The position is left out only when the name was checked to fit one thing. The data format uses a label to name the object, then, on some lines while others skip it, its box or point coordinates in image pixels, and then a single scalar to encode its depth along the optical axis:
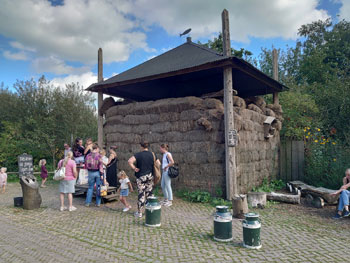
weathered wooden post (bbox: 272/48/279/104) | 13.14
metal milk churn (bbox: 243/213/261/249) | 4.69
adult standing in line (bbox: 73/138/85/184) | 9.94
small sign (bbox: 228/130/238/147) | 7.93
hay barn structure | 8.54
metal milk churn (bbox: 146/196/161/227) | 5.90
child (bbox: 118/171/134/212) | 7.05
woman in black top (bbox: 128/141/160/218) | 6.66
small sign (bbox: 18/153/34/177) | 12.99
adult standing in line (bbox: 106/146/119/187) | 9.88
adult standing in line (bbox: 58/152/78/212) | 7.43
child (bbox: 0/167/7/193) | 11.42
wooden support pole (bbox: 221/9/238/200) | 8.04
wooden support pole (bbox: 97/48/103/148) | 11.61
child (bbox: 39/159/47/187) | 12.52
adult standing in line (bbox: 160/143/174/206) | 7.56
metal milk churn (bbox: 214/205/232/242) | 5.00
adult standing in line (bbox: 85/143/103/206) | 7.70
